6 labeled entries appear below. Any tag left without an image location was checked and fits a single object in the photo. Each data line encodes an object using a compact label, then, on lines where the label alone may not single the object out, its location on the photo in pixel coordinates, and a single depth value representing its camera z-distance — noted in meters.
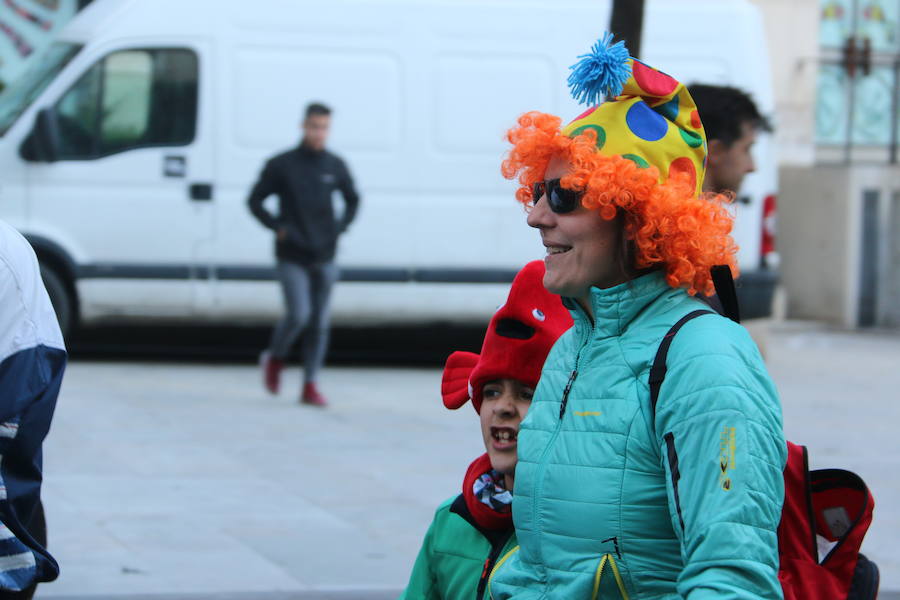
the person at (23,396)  4.86
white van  20.34
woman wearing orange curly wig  3.64
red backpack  4.10
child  5.15
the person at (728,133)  7.72
